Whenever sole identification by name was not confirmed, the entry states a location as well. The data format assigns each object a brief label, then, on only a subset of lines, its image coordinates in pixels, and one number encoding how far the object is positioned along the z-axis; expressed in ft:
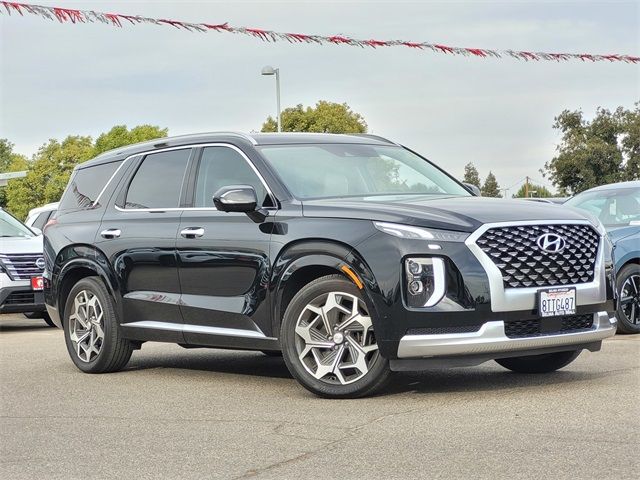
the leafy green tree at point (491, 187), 633.53
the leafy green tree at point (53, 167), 298.97
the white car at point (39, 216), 66.95
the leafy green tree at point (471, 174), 573.82
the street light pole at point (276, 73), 109.91
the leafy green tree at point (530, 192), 582.92
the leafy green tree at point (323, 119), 199.62
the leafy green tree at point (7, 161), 345.51
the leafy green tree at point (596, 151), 211.61
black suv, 24.71
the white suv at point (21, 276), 51.16
